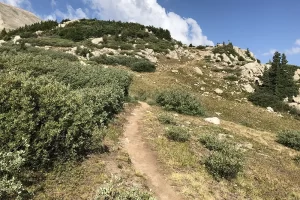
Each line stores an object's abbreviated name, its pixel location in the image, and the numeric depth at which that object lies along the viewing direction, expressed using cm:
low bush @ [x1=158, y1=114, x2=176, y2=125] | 1304
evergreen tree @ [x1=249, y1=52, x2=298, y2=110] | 3142
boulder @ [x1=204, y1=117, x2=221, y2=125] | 1579
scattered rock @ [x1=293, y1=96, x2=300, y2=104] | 3116
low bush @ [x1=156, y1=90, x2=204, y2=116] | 1666
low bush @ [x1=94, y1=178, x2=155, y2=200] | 536
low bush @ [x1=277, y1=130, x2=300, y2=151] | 1438
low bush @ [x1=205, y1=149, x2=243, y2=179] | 858
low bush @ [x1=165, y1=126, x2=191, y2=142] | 1067
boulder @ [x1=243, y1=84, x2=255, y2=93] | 3059
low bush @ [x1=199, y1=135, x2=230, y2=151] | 1050
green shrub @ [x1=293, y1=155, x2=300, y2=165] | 1190
